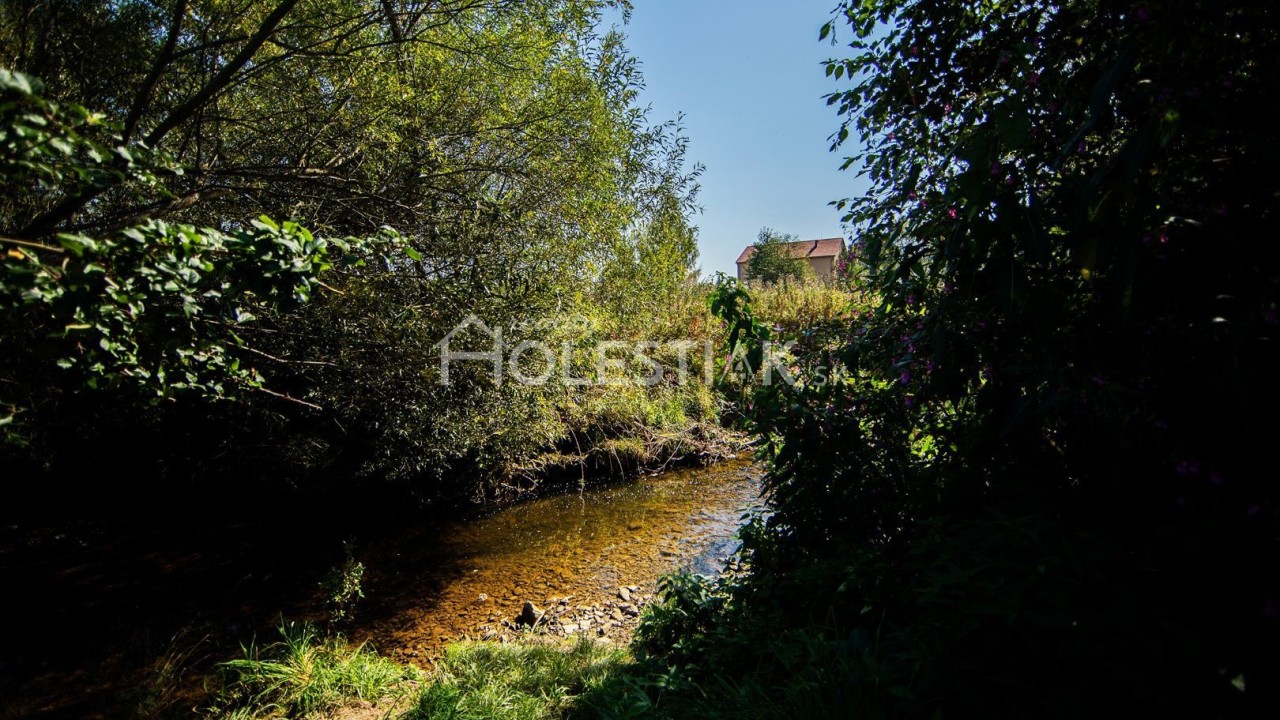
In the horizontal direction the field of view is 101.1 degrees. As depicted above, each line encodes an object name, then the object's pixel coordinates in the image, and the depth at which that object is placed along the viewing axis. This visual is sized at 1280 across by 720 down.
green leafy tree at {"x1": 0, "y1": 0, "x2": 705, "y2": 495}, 3.81
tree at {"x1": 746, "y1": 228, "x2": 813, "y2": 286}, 33.24
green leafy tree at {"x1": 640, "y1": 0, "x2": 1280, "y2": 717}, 1.21
